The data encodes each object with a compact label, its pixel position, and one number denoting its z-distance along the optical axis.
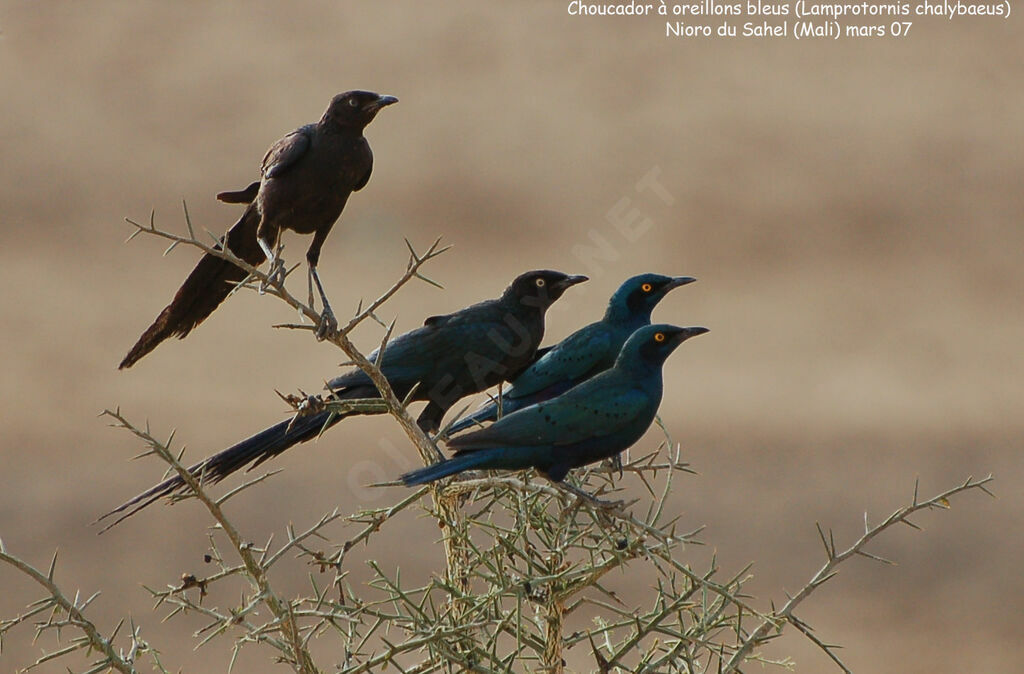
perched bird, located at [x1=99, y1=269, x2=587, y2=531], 12.34
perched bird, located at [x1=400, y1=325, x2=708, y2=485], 9.77
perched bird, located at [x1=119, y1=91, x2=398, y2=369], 11.35
